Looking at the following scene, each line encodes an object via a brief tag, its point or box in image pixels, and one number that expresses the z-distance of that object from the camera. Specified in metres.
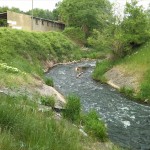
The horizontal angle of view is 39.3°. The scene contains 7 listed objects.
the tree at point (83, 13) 48.42
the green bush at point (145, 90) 15.04
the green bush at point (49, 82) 15.70
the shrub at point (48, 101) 10.11
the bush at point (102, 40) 22.23
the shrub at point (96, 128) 8.66
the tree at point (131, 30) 21.57
